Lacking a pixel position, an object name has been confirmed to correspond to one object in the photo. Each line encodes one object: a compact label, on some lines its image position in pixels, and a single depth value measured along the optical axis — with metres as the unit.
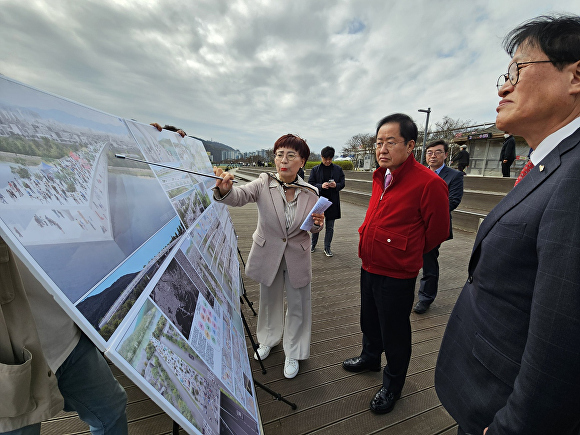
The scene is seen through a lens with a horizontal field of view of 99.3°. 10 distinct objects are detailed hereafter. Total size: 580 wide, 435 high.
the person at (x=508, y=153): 6.89
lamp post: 14.29
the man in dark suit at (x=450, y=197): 2.94
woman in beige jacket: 1.86
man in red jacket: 1.59
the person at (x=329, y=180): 4.42
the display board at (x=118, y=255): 0.58
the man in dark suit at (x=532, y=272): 0.64
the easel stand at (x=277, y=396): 1.59
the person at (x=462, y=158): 6.51
